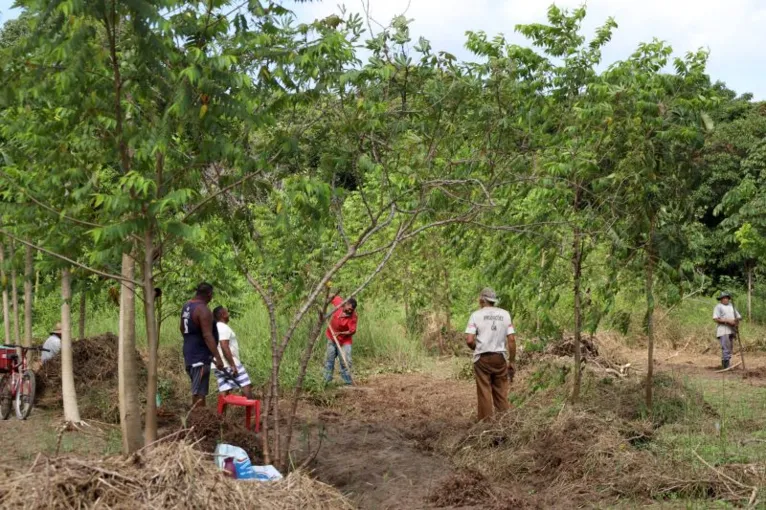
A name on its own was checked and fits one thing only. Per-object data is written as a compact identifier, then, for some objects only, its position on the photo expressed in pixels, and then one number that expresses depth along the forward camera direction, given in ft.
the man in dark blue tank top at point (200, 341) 32.53
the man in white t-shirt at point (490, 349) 33.78
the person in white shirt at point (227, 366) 33.91
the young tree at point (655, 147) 32.22
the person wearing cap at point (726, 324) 57.36
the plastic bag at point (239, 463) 23.26
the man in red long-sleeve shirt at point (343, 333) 48.08
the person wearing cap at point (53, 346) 42.22
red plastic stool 31.96
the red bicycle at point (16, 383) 35.94
